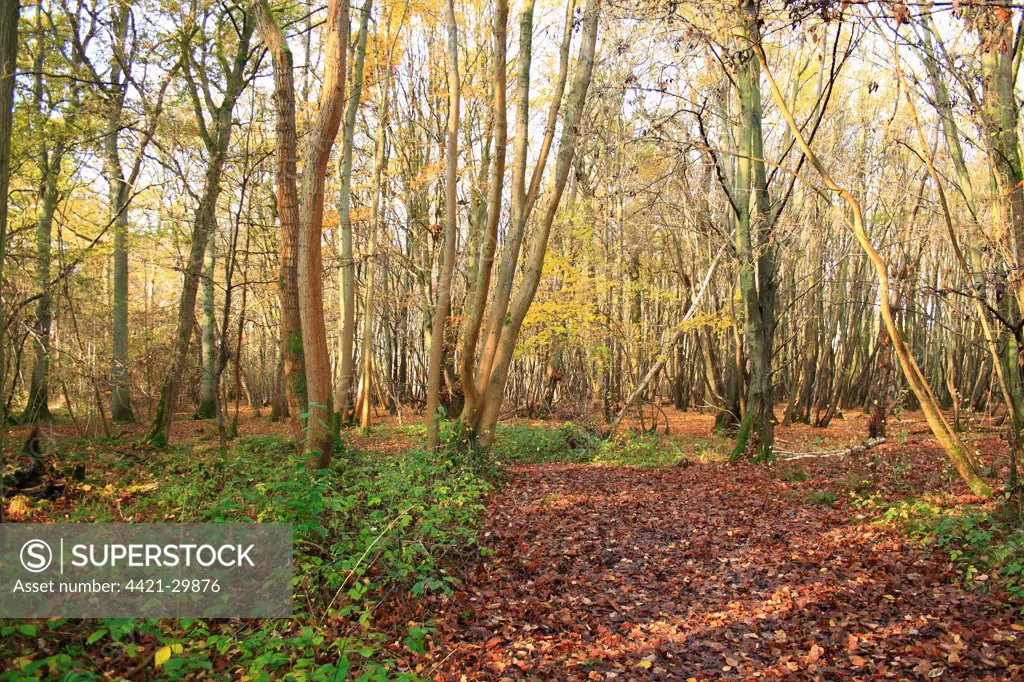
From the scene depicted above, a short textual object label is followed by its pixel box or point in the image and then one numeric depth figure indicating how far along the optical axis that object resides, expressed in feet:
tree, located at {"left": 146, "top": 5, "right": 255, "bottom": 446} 34.30
